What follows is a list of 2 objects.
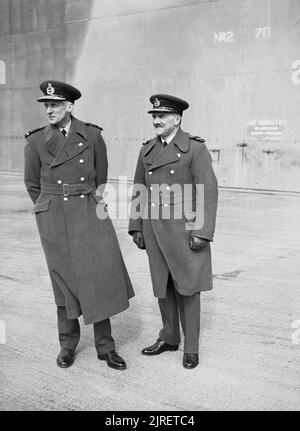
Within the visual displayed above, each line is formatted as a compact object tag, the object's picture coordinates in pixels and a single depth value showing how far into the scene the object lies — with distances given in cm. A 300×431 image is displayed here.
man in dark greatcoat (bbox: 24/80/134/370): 359
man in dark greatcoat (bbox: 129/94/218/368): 362
